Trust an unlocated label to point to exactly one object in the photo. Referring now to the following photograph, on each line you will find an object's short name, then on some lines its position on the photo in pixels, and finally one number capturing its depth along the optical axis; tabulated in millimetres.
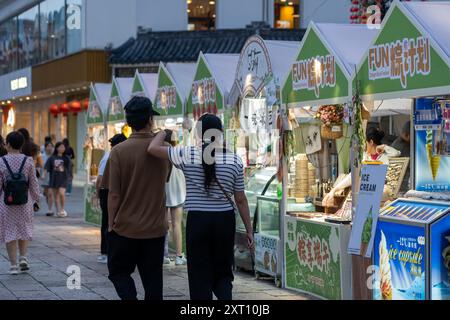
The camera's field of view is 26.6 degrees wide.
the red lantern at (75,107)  32250
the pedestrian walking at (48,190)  20578
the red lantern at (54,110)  34534
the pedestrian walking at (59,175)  20031
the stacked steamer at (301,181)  11023
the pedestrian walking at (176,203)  12477
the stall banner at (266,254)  10961
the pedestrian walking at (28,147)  13727
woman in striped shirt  7297
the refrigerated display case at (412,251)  7766
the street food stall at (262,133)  11000
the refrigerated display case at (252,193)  11422
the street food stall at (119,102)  16906
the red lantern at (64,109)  33406
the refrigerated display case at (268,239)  10922
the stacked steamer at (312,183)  11094
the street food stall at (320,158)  9477
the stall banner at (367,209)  8445
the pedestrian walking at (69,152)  24680
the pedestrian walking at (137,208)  7215
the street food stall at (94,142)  18391
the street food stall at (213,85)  12523
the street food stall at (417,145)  7762
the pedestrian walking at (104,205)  11953
